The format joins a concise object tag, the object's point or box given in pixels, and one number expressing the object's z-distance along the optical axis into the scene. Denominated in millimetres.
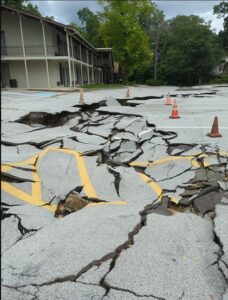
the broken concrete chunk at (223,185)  3190
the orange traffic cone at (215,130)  4875
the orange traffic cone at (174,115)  6664
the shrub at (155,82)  31707
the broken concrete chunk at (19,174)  3261
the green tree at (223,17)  30323
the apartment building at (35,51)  17427
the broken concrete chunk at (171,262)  1786
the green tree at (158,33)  38401
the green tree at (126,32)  27737
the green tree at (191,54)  29430
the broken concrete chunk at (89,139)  4714
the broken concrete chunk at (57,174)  3110
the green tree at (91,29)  40713
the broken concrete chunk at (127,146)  4471
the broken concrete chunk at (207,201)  2815
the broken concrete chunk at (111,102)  8944
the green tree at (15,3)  23380
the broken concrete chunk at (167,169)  3539
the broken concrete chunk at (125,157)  4076
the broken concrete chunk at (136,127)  5423
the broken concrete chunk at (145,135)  4955
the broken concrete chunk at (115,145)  4505
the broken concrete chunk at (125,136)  4975
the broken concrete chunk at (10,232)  2217
